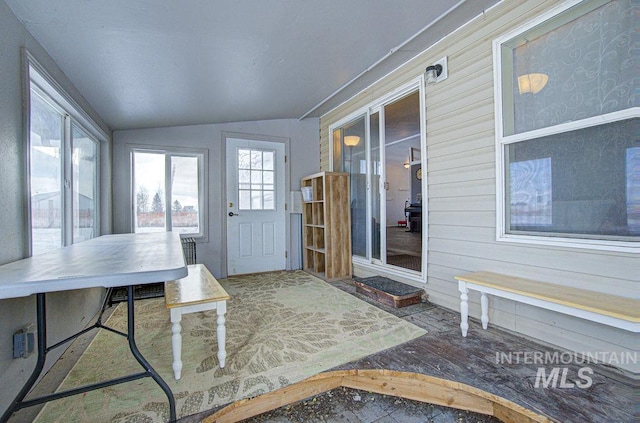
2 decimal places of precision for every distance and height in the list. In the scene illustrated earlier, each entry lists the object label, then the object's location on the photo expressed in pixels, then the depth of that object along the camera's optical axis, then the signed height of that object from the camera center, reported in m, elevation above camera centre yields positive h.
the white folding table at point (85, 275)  1.05 -0.24
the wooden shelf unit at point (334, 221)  4.08 -0.15
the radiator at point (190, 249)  4.02 -0.52
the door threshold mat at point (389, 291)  2.85 -0.85
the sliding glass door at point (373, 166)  3.64 +0.63
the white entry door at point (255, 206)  4.43 +0.09
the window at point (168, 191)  3.94 +0.31
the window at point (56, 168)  1.92 +0.37
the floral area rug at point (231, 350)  1.53 -0.99
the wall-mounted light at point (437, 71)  2.75 +1.35
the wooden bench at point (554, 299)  1.48 -0.53
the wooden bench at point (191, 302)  1.69 -0.55
